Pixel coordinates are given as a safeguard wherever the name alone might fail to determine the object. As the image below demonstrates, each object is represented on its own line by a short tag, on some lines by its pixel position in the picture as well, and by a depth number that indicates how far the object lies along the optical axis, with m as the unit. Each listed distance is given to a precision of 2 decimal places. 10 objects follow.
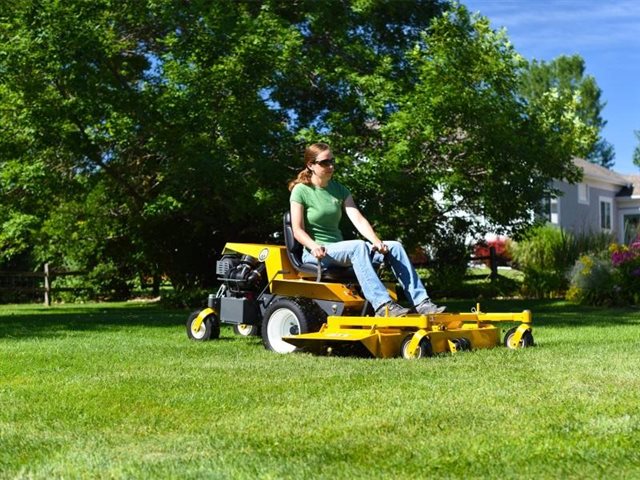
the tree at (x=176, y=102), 14.95
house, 36.69
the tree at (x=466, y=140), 15.13
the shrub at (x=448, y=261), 21.77
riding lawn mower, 7.44
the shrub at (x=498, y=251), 25.34
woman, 7.76
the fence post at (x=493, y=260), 24.38
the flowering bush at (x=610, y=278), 16.47
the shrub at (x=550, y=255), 20.78
